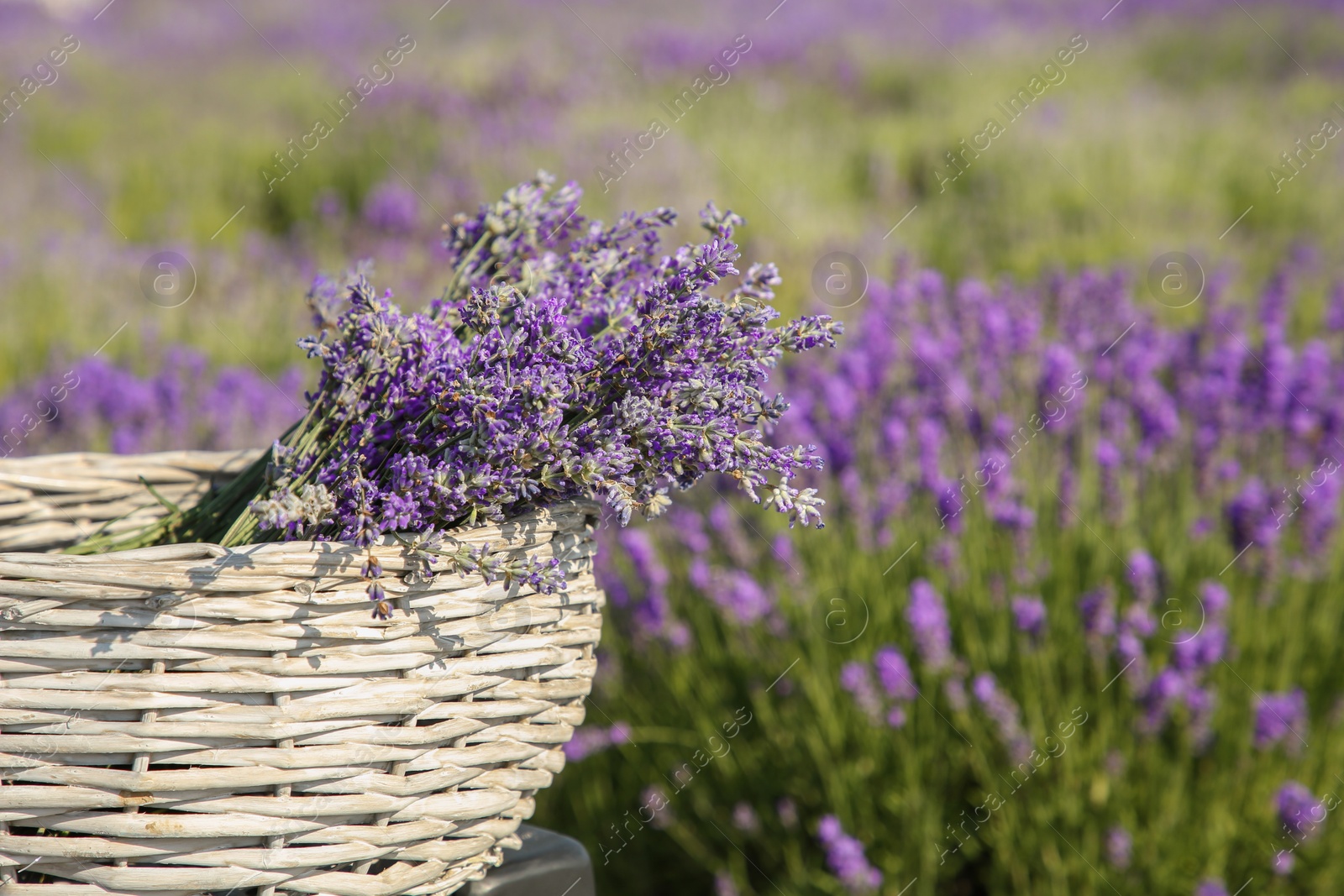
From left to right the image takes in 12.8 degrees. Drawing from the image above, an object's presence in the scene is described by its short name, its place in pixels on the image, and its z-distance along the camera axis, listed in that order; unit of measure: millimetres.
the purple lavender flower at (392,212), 10133
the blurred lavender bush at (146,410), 5163
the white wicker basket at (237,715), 2812
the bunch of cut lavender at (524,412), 2876
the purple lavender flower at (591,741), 4353
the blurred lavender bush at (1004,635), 4174
